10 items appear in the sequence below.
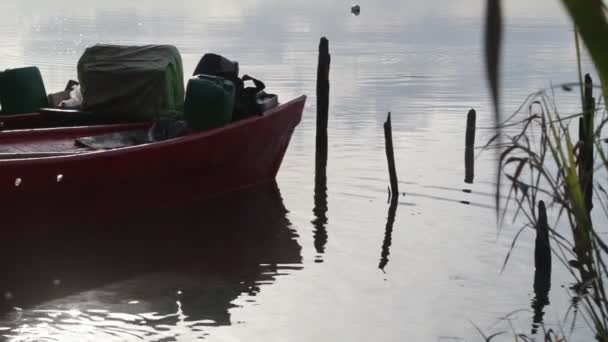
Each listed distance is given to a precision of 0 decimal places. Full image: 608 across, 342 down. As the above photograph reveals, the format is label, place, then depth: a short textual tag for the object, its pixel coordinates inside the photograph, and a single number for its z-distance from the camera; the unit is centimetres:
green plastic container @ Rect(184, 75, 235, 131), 1277
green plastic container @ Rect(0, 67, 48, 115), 1384
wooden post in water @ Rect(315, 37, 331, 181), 1588
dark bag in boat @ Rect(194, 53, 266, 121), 1391
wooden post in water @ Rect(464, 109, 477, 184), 1497
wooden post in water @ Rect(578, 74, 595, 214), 280
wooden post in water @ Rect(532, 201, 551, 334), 951
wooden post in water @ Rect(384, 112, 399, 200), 1406
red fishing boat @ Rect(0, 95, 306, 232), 1055
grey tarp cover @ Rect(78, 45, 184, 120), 1341
